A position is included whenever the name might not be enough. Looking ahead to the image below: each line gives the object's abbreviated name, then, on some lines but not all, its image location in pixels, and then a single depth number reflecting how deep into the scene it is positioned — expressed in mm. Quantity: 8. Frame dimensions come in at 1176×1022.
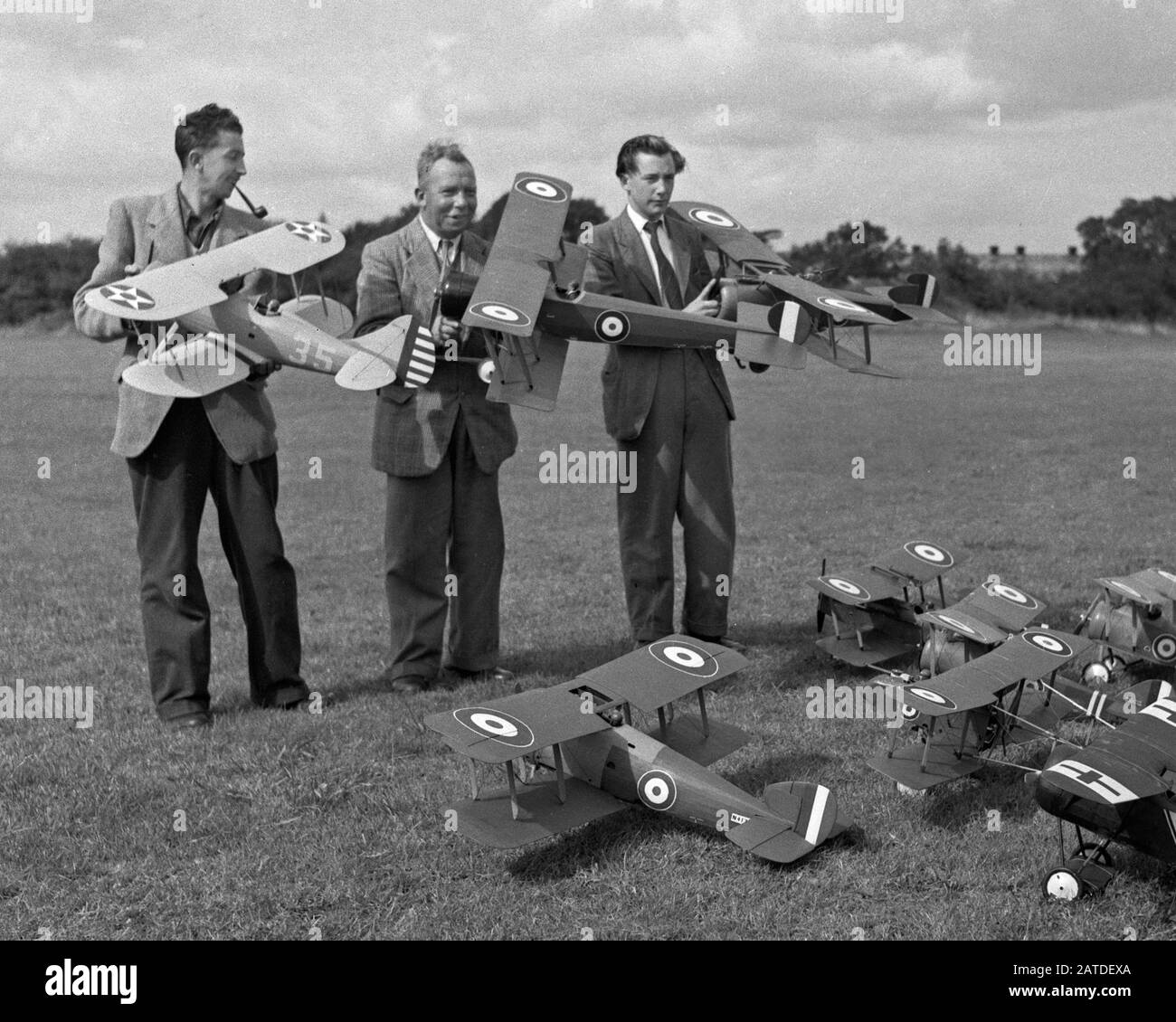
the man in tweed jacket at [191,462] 6883
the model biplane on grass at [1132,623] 7410
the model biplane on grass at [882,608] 7953
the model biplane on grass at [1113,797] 4727
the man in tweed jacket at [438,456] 7512
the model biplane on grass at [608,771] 5430
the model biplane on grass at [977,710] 5809
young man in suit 8156
